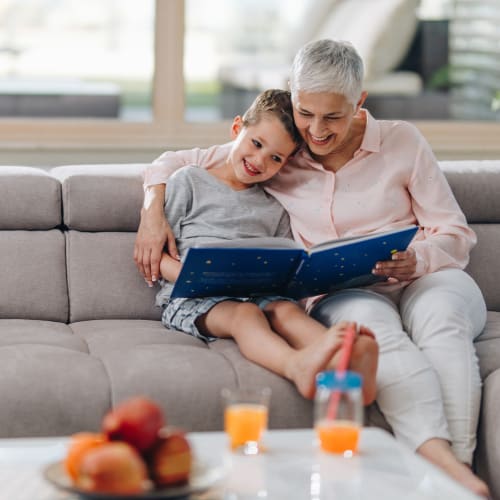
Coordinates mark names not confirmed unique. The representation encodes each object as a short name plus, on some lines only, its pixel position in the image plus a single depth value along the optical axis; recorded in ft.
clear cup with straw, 8.57
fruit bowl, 7.66
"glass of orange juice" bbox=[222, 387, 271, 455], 8.60
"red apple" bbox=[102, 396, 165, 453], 7.71
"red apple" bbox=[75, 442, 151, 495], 7.60
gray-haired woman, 10.16
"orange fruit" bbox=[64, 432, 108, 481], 7.74
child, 10.60
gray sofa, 10.10
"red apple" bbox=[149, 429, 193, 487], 7.75
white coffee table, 8.22
